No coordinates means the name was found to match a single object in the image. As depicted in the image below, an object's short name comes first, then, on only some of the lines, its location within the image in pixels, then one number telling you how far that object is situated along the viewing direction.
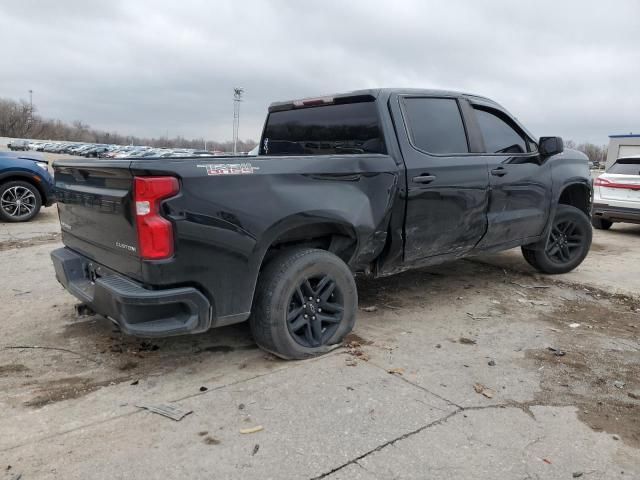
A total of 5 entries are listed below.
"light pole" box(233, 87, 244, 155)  52.61
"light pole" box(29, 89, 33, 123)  110.00
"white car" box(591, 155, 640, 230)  10.14
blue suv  9.60
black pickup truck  3.11
